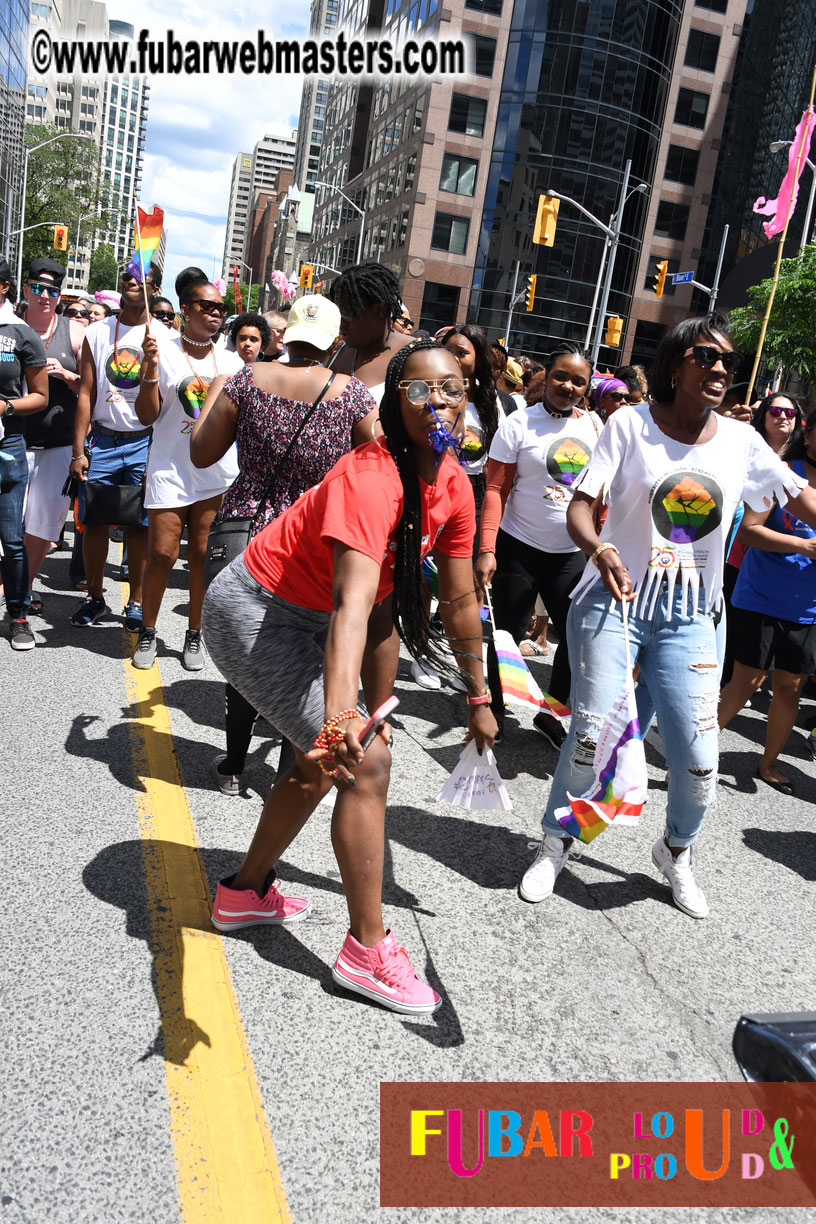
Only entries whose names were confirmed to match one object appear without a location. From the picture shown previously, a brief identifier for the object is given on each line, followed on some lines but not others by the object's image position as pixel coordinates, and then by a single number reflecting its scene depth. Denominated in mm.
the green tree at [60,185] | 74875
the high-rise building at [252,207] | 193250
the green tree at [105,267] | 119750
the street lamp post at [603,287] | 31162
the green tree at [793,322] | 24531
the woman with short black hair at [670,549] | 3457
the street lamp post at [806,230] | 22675
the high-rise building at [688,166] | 50688
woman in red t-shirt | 2518
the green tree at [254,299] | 127062
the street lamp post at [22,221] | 64875
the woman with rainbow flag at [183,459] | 5770
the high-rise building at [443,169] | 48875
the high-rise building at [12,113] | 64750
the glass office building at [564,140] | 47438
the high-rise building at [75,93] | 119188
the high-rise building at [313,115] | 131875
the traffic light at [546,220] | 25766
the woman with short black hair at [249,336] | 7938
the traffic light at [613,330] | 32844
